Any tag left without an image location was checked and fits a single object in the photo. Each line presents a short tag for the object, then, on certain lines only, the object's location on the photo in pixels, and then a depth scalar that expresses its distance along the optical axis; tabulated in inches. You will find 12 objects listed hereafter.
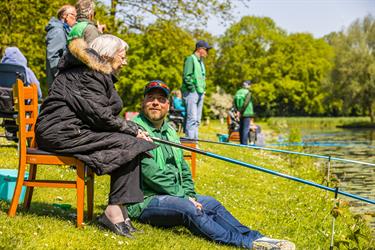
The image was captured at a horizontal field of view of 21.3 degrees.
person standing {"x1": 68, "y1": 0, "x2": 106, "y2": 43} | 391.1
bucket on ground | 385.5
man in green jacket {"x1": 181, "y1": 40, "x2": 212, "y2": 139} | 725.8
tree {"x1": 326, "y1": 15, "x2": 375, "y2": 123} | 3202.9
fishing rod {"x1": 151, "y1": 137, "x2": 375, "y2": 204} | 306.4
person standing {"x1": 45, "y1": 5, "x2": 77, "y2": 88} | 488.1
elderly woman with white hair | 302.6
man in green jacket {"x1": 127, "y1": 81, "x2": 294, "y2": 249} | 329.5
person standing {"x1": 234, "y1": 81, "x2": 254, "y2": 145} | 978.7
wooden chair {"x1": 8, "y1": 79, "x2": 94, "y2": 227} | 306.9
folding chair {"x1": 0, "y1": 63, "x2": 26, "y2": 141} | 605.7
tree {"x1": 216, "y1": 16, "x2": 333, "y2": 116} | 4031.3
